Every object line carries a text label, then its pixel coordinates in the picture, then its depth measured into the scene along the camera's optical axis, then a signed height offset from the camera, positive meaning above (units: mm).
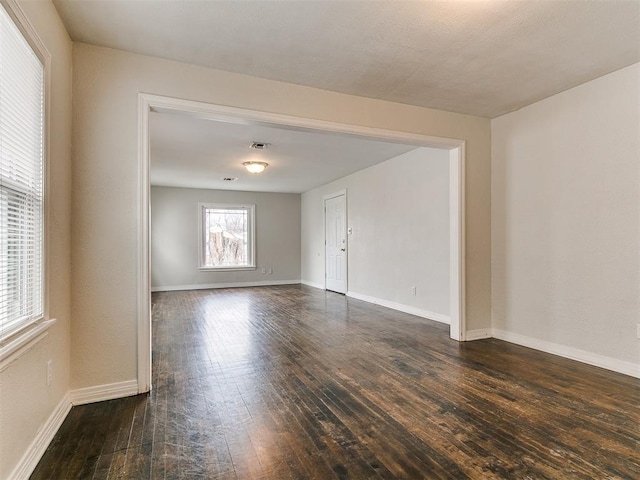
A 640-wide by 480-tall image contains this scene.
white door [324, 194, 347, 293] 7371 -32
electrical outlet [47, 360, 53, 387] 1986 -725
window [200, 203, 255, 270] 8711 +162
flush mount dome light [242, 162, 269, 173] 5695 +1230
